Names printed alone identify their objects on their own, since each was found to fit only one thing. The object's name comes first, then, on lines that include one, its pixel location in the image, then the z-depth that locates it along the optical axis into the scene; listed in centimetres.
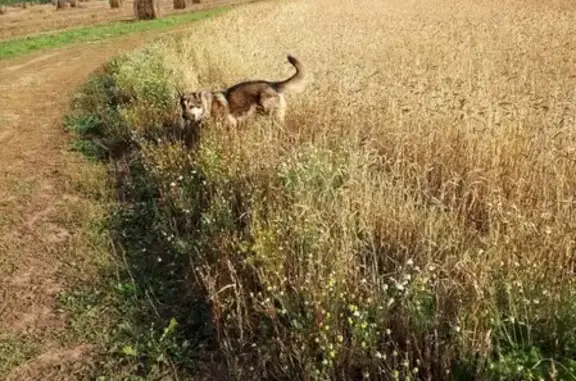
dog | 695
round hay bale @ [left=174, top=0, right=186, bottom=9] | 3916
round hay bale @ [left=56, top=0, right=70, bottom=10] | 4753
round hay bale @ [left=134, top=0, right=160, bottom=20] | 3191
